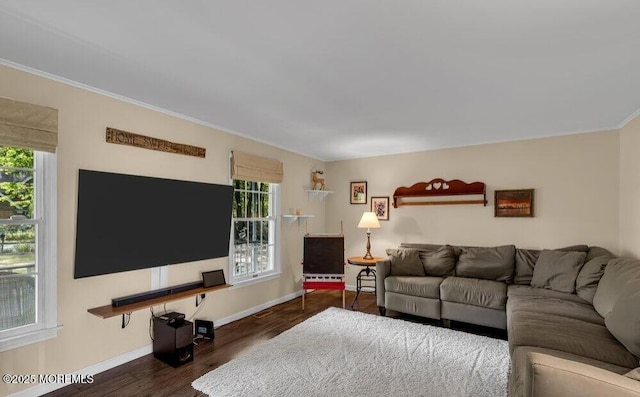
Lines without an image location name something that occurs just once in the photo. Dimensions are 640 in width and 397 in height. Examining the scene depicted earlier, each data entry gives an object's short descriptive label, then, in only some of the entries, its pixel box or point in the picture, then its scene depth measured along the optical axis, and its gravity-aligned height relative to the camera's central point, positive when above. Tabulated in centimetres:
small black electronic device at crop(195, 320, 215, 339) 327 -142
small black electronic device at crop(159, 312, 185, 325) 291 -117
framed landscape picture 409 -4
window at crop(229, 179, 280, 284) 402 -46
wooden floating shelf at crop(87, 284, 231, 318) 252 -95
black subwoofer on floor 273 -132
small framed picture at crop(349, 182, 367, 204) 540 +13
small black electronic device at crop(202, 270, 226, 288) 338 -91
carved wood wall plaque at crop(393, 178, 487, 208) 444 +11
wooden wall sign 275 +55
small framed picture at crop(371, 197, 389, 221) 520 -14
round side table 442 -108
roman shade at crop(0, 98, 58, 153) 211 +52
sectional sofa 122 -96
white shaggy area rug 236 -149
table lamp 471 -34
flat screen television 253 -23
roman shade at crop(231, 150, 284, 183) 383 +42
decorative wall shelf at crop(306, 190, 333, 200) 533 +9
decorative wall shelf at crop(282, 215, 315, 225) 475 -32
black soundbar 269 -93
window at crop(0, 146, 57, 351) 220 -37
